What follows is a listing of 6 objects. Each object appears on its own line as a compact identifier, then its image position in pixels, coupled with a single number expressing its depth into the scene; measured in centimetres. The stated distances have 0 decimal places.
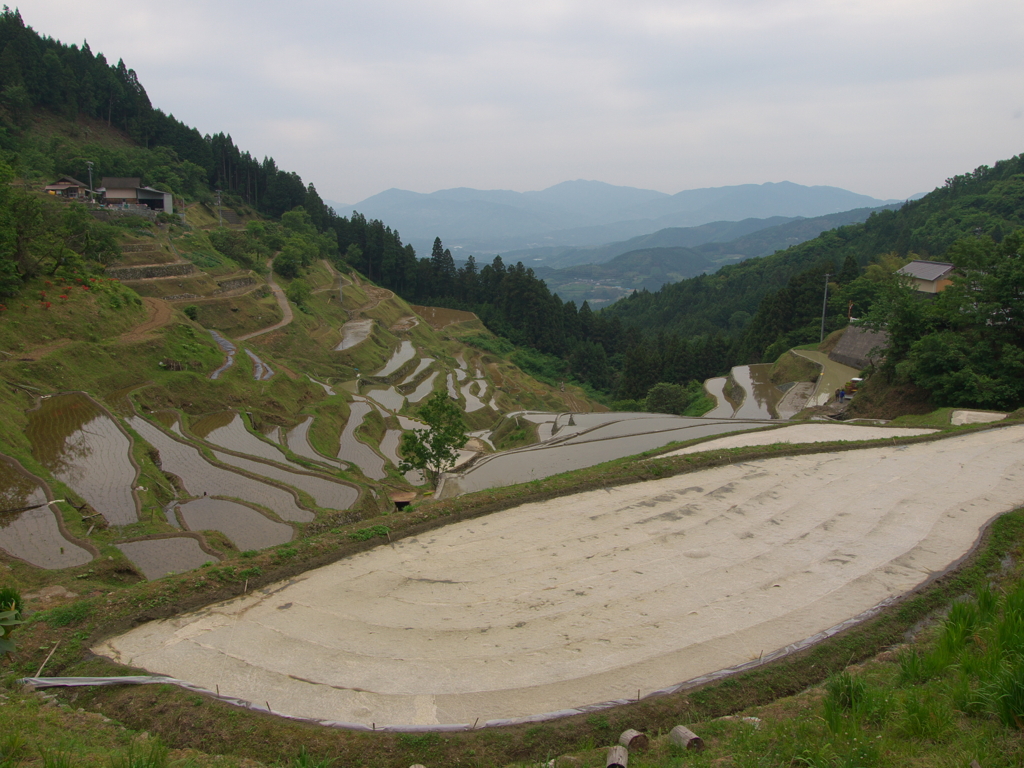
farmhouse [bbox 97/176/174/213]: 5447
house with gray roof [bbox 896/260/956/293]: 4645
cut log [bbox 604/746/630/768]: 561
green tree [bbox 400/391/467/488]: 2355
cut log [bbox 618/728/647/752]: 605
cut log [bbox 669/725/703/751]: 593
